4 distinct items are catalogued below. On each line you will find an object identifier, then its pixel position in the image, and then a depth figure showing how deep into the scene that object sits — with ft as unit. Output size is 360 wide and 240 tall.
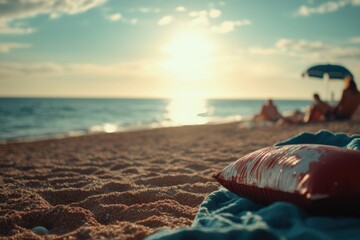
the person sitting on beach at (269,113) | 37.55
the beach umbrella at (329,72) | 38.24
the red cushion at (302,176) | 5.53
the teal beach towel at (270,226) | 4.91
